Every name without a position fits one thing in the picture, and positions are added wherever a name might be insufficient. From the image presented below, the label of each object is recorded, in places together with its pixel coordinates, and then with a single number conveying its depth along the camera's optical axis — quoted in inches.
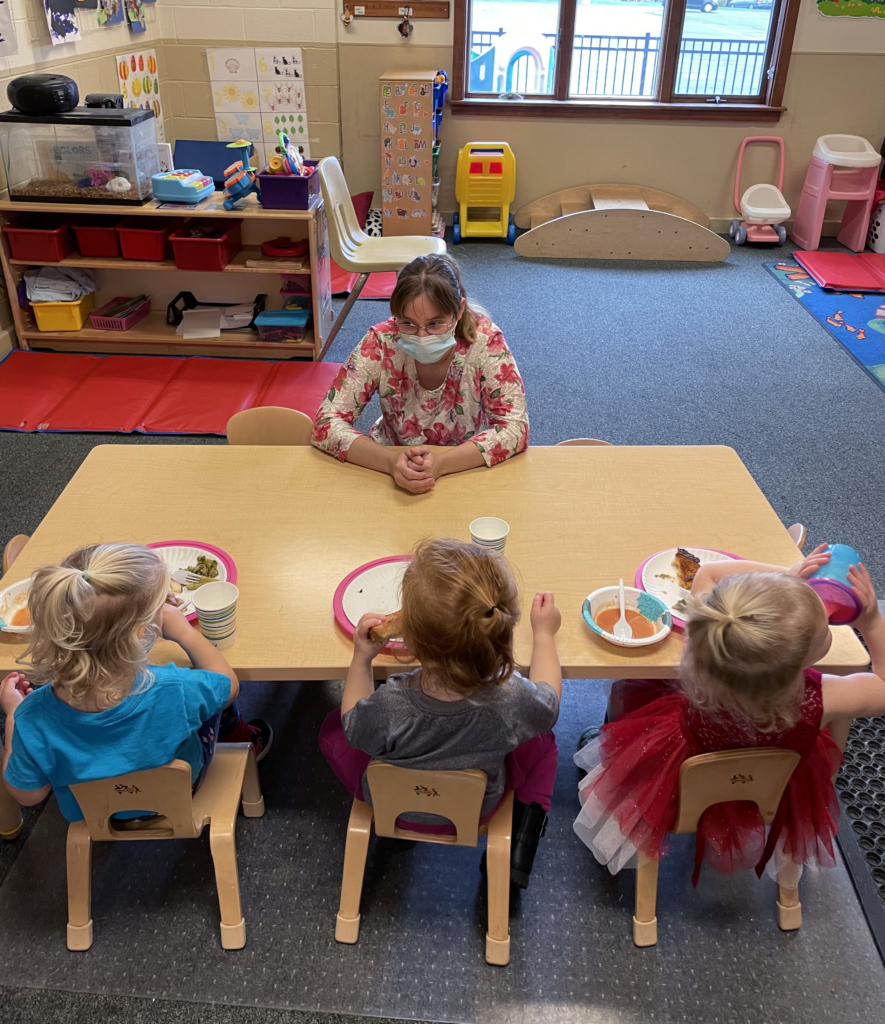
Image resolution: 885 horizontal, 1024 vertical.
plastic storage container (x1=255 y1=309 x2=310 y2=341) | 150.8
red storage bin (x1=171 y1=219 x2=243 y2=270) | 143.3
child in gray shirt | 46.4
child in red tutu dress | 47.8
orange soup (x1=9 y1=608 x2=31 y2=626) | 55.7
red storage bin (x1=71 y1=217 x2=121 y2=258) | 146.4
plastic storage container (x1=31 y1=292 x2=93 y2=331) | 150.5
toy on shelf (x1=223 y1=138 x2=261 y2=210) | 142.1
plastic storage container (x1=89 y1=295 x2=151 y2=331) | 152.9
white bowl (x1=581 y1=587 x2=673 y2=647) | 54.8
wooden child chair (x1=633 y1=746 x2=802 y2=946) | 51.6
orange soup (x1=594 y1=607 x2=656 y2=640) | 56.1
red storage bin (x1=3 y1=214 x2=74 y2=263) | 143.6
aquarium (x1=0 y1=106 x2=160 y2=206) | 140.9
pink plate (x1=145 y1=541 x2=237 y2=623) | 60.2
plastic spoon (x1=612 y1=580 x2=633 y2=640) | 55.6
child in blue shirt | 46.9
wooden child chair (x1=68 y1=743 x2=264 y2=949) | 52.2
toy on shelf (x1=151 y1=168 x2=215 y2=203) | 140.9
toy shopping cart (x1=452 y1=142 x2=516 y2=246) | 211.2
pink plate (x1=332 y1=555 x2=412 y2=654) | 55.1
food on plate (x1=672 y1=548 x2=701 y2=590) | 60.1
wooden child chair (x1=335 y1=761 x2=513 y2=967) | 51.2
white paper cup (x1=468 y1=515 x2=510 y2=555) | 59.3
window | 212.1
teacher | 73.5
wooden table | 55.2
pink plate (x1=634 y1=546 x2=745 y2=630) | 56.6
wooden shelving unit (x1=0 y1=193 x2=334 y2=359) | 146.3
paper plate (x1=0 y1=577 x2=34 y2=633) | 56.2
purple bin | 139.6
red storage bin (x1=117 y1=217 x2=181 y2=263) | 145.8
